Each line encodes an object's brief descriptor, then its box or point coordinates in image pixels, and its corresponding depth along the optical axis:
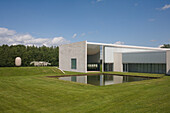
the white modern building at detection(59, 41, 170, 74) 30.73
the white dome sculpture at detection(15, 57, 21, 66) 35.56
